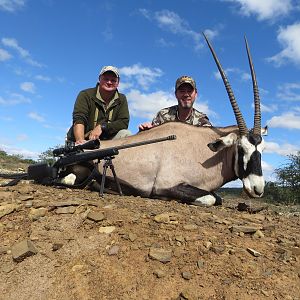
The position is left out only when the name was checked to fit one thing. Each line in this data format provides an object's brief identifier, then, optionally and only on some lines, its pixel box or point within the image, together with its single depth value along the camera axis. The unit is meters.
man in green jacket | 4.54
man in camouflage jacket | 4.86
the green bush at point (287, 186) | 7.64
